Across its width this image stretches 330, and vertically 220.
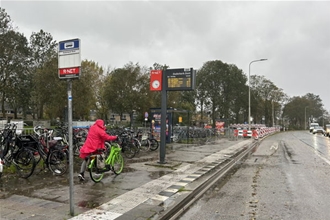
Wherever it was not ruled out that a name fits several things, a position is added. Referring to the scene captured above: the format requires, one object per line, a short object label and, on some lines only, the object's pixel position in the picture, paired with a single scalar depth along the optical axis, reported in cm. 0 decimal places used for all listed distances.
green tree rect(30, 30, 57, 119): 3142
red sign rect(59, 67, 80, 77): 472
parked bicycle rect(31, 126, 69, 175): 795
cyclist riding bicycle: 718
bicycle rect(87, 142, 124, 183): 718
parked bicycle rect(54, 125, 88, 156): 1073
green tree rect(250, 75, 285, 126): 6706
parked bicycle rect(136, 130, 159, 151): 1440
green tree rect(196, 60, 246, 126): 5666
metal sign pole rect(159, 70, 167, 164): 1003
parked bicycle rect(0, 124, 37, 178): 756
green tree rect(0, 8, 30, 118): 3525
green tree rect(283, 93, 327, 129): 8394
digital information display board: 1003
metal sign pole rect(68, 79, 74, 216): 475
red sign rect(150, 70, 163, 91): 1021
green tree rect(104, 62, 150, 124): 3856
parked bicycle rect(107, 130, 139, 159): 1235
